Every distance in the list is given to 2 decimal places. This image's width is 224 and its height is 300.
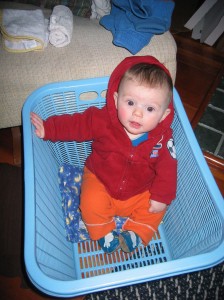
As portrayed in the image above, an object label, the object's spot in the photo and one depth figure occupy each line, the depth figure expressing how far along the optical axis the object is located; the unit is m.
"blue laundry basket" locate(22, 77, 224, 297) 0.54
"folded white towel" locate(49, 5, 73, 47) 0.91
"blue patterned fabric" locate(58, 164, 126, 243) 0.96
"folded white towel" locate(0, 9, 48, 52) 0.90
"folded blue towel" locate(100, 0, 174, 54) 0.93
